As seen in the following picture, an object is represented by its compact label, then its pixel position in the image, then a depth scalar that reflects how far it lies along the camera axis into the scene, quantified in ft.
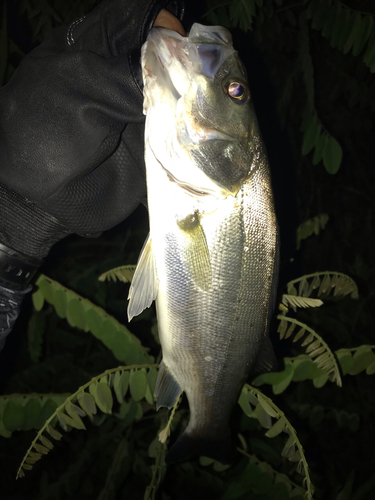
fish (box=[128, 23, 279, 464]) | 1.01
